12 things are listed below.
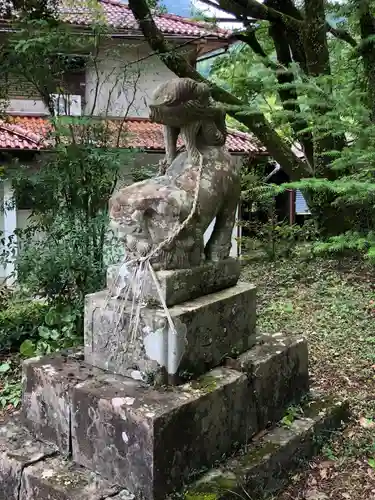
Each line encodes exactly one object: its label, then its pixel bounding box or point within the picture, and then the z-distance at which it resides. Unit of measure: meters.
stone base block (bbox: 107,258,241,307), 2.69
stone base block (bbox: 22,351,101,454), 2.70
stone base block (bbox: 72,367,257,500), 2.34
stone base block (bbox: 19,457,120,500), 2.39
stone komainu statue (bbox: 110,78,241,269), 2.74
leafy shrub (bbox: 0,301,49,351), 4.97
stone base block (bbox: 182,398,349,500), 2.51
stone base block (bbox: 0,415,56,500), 2.61
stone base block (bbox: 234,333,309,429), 3.02
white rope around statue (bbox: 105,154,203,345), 2.68
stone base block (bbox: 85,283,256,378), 2.62
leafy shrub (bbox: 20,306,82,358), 4.52
